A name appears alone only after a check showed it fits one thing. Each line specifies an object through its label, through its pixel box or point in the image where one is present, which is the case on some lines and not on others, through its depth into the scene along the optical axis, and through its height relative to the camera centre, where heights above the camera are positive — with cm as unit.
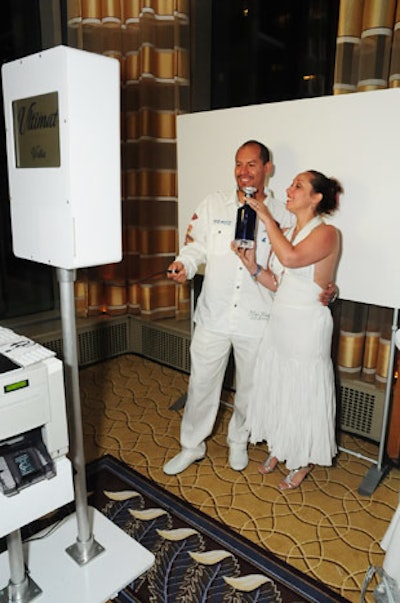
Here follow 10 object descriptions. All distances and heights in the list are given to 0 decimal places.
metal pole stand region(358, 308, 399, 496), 208 -117
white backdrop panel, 185 +14
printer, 118 -54
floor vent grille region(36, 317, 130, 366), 315 -97
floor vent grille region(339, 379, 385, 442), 240 -103
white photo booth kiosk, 122 -3
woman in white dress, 187 -54
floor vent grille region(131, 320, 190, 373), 320 -99
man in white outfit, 204 -42
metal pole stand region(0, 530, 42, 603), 142 -114
